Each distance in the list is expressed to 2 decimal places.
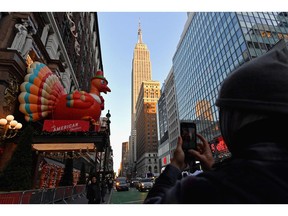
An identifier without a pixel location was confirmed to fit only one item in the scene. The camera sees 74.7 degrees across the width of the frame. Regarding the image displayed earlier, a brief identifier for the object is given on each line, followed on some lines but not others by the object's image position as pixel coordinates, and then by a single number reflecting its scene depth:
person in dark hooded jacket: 0.89
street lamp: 7.80
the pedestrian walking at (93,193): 8.97
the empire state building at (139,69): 183.50
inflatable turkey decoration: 9.65
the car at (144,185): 24.74
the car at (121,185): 29.77
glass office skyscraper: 31.11
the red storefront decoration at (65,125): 10.49
